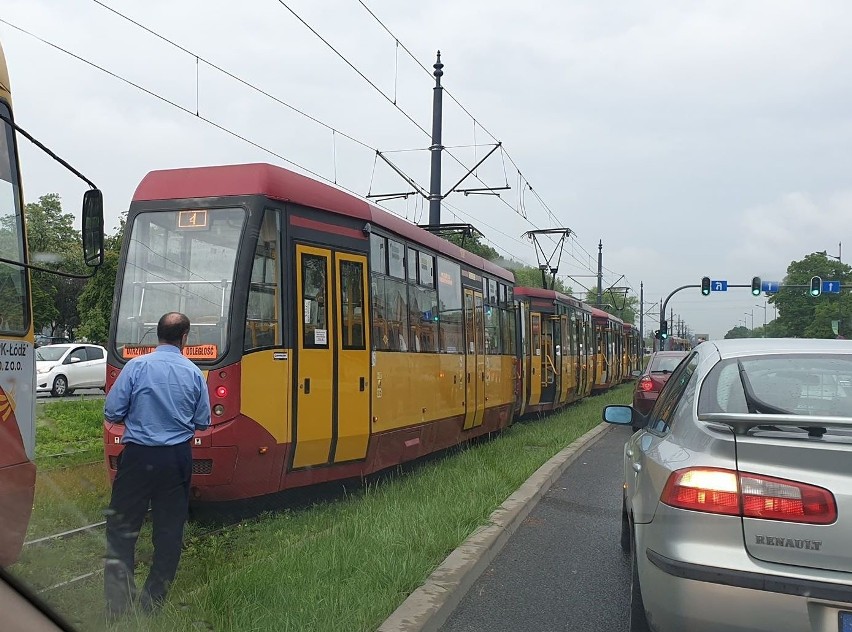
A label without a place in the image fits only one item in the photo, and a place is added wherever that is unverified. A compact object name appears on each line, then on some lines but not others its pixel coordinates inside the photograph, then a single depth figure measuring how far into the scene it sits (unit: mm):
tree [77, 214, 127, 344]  22512
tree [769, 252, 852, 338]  73400
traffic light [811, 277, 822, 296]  35812
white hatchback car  21625
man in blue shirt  4773
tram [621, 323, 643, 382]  41500
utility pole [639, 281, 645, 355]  67019
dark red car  16359
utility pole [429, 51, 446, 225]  18250
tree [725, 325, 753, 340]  133100
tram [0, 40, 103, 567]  4246
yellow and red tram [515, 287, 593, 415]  18609
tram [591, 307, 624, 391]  29719
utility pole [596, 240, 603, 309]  48156
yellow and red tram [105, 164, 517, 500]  7410
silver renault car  3168
